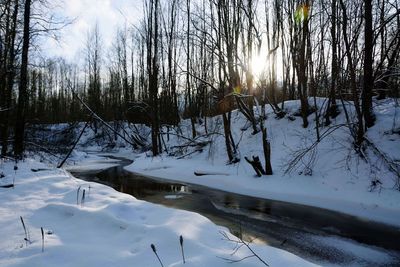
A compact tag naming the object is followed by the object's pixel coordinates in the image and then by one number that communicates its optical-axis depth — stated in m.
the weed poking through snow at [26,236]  4.82
